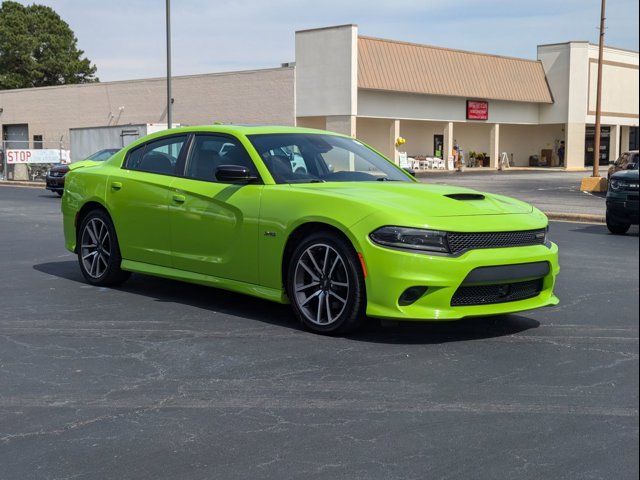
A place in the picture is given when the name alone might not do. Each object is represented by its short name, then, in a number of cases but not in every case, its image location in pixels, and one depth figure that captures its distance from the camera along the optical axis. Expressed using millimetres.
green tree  82375
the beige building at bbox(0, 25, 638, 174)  44312
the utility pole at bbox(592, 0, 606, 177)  31444
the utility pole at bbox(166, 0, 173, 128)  29705
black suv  13117
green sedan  5977
